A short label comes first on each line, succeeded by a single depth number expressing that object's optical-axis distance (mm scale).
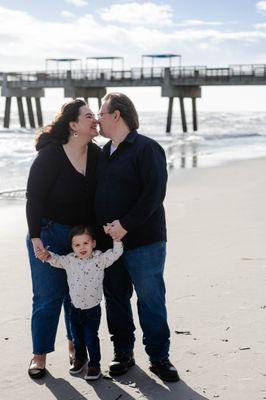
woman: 3709
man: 3602
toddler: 3654
